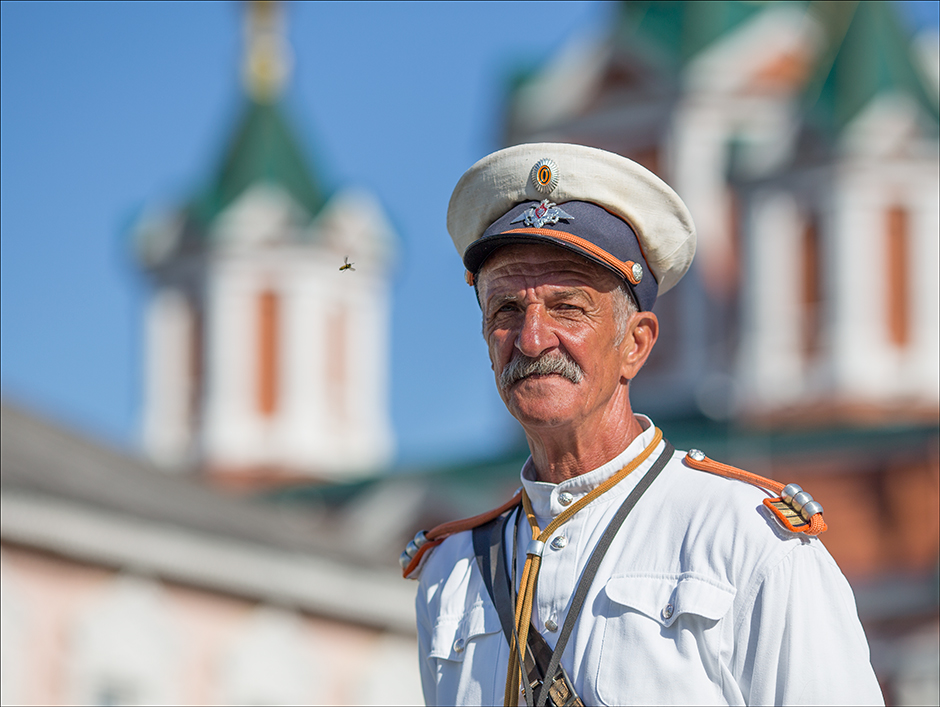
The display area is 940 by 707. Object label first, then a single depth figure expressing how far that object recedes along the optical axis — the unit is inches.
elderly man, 178.6
